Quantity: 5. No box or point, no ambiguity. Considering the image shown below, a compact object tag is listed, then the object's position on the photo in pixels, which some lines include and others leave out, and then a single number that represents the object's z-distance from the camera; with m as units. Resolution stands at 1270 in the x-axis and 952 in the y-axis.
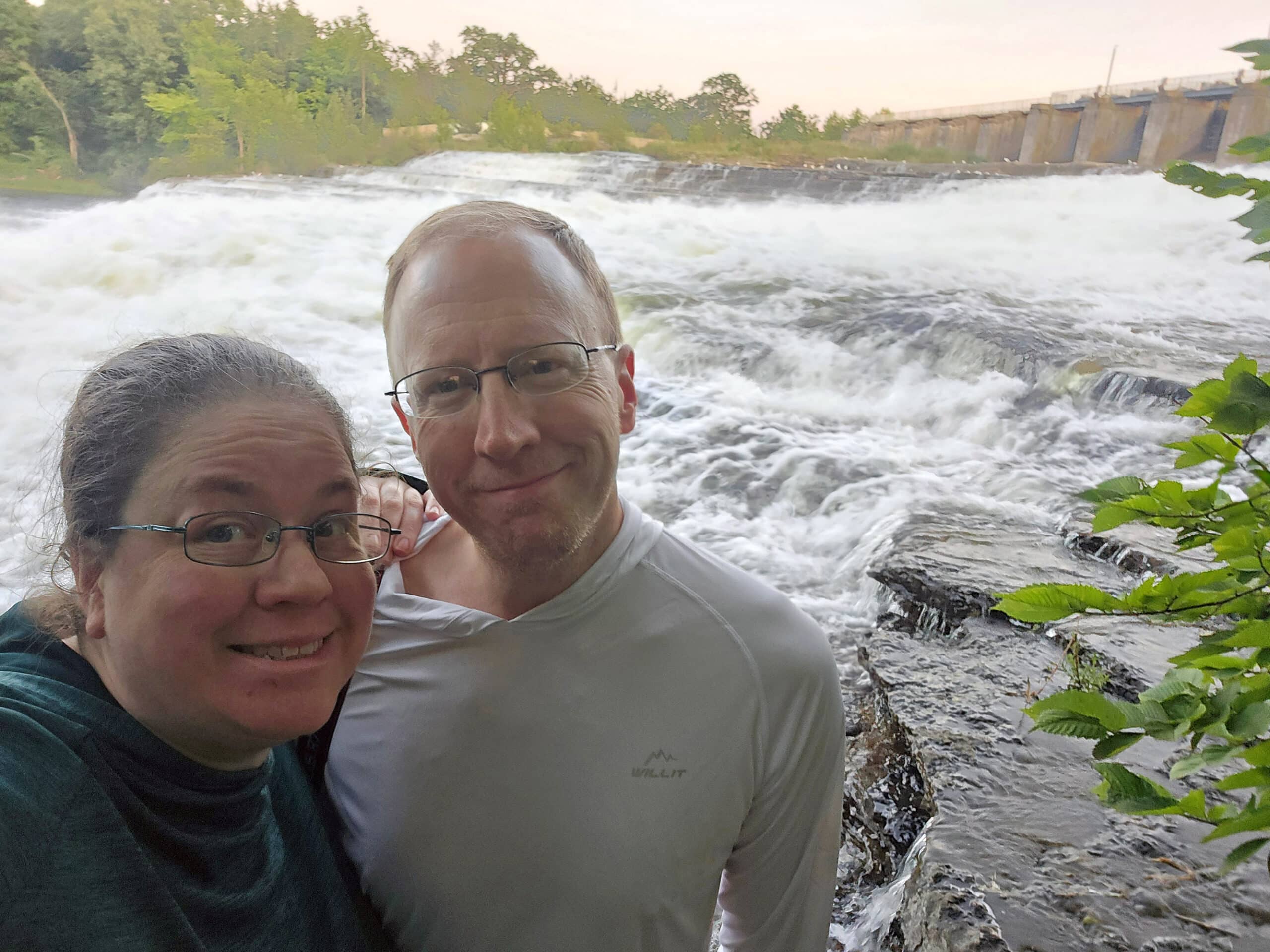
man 0.85
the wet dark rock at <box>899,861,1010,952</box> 1.06
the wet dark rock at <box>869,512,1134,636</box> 2.11
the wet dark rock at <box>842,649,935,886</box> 1.51
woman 0.58
